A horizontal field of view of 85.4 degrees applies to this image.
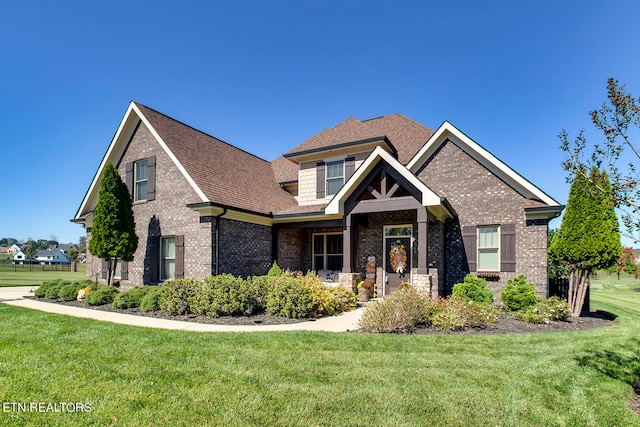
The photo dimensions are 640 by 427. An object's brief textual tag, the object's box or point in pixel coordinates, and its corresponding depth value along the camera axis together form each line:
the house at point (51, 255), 98.94
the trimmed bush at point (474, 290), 10.95
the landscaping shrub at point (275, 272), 12.77
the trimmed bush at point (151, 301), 10.34
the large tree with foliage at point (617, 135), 3.94
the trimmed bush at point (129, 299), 11.04
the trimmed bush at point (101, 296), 11.79
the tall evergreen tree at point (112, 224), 13.20
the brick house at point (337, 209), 11.65
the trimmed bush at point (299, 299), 9.31
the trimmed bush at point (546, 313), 8.95
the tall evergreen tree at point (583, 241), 9.79
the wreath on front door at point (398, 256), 13.35
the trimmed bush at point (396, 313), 7.79
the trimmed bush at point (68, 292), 13.00
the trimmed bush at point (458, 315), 7.92
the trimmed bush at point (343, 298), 10.67
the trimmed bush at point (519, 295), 10.02
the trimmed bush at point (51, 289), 13.52
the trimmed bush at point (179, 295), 9.90
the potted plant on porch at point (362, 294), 12.28
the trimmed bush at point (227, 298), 9.51
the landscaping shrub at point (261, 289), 10.03
